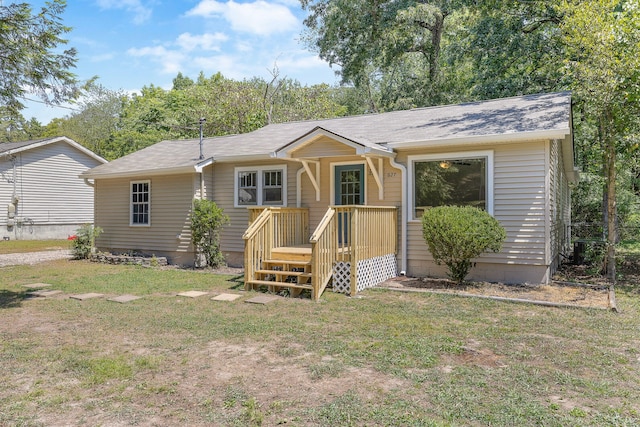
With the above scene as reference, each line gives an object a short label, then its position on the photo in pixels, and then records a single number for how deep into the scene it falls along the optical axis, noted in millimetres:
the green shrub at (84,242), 12953
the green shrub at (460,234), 7395
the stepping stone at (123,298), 7004
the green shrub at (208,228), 10461
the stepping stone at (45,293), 7535
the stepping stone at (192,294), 7343
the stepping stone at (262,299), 6808
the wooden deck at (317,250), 7250
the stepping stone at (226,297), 7054
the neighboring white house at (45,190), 19516
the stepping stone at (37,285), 8273
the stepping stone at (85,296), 7200
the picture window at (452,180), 8250
